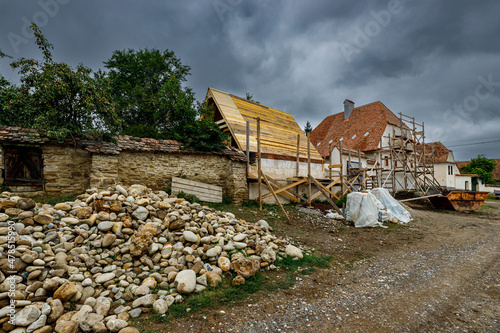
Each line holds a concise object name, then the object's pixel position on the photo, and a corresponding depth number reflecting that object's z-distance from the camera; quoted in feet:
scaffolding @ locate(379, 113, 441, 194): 55.93
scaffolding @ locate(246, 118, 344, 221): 32.43
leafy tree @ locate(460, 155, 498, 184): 93.76
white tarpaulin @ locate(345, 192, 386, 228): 28.84
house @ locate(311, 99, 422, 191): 61.16
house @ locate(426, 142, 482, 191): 84.33
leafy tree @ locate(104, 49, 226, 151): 33.60
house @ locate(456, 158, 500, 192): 98.53
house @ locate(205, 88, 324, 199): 39.27
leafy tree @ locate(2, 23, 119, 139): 23.71
